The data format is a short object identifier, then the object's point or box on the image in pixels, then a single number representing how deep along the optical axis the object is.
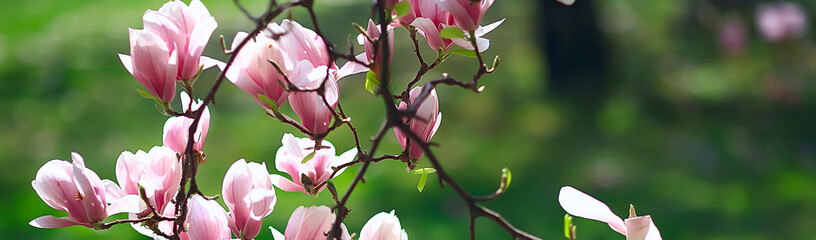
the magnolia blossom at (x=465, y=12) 2.58
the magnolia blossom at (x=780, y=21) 12.04
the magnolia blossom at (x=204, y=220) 2.57
